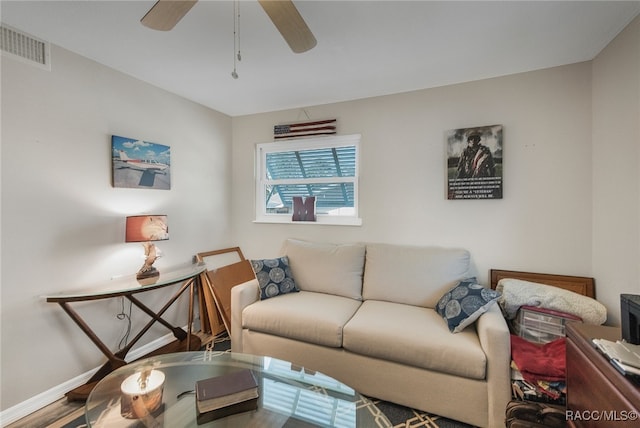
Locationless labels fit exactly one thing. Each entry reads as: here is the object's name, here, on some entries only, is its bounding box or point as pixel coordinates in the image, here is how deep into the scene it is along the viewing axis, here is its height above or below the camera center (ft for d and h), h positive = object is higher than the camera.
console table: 5.95 -2.28
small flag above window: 9.55 +2.96
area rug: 5.52 -4.35
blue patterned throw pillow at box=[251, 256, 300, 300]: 8.00 -2.01
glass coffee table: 4.10 -3.11
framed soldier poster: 7.58 +1.35
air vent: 5.45 +3.47
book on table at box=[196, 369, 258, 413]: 4.16 -2.84
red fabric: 5.03 -2.89
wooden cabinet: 2.93 -2.17
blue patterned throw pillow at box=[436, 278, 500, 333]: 5.95 -2.16
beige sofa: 5.35 -2.71
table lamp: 6.97 -0.57
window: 9.66 +1.26
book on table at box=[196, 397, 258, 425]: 4.10 -3.08
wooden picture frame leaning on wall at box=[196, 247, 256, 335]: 9.07 -2.61
